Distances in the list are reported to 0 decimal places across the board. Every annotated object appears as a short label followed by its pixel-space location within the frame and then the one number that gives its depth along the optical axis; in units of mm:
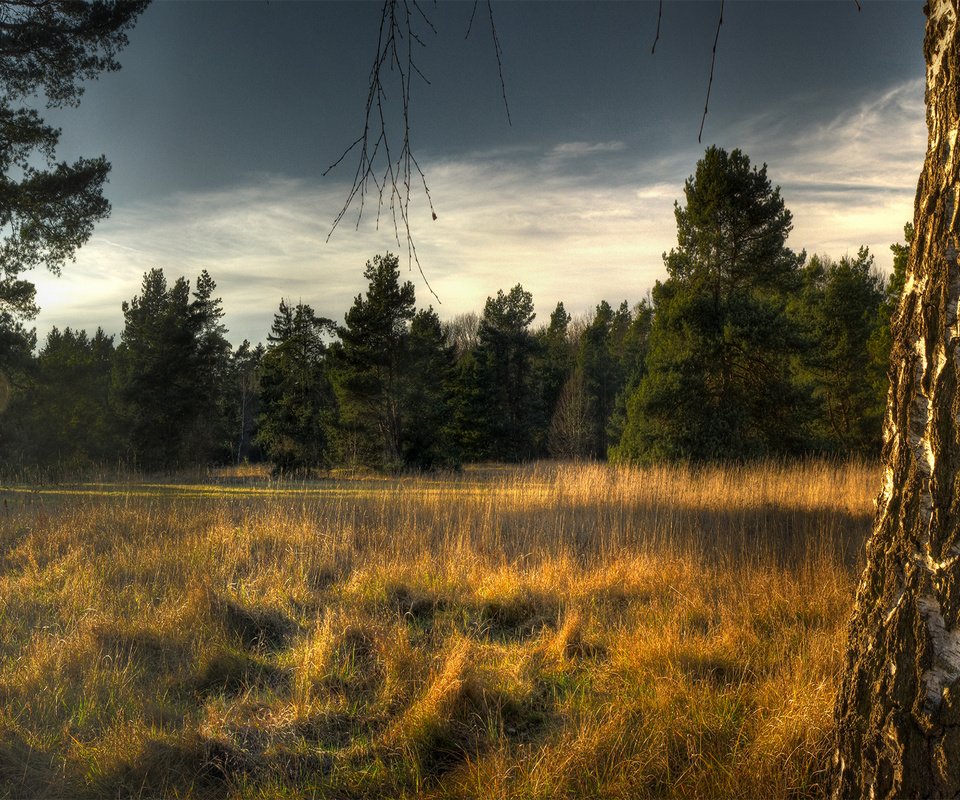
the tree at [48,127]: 10391
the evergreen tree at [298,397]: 30859
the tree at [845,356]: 21750
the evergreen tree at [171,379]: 29000
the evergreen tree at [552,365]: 40906
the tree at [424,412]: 27344
